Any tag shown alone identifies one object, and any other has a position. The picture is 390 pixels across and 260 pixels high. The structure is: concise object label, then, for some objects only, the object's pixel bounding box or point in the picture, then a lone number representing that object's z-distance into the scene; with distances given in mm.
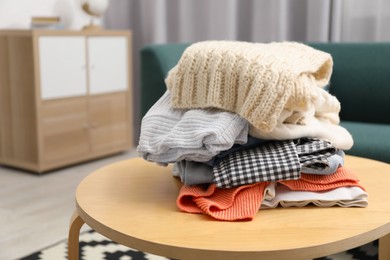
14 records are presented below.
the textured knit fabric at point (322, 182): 957
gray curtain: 2649
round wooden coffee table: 767
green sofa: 2086
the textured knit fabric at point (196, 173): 969
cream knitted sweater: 902
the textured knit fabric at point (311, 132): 961
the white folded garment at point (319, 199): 936
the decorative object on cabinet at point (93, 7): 3018
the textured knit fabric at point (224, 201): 888
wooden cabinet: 2668
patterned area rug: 1587
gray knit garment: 918
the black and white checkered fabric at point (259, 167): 923
